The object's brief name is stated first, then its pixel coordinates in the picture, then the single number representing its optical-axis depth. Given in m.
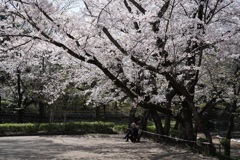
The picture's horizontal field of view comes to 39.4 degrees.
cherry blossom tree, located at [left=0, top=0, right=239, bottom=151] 11.00
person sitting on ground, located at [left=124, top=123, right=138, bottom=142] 17.66
